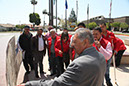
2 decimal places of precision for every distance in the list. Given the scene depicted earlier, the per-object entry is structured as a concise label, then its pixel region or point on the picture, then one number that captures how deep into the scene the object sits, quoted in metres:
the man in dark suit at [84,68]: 0.84
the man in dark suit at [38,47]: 3.13
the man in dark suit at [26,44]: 3.23
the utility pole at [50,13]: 7.95
